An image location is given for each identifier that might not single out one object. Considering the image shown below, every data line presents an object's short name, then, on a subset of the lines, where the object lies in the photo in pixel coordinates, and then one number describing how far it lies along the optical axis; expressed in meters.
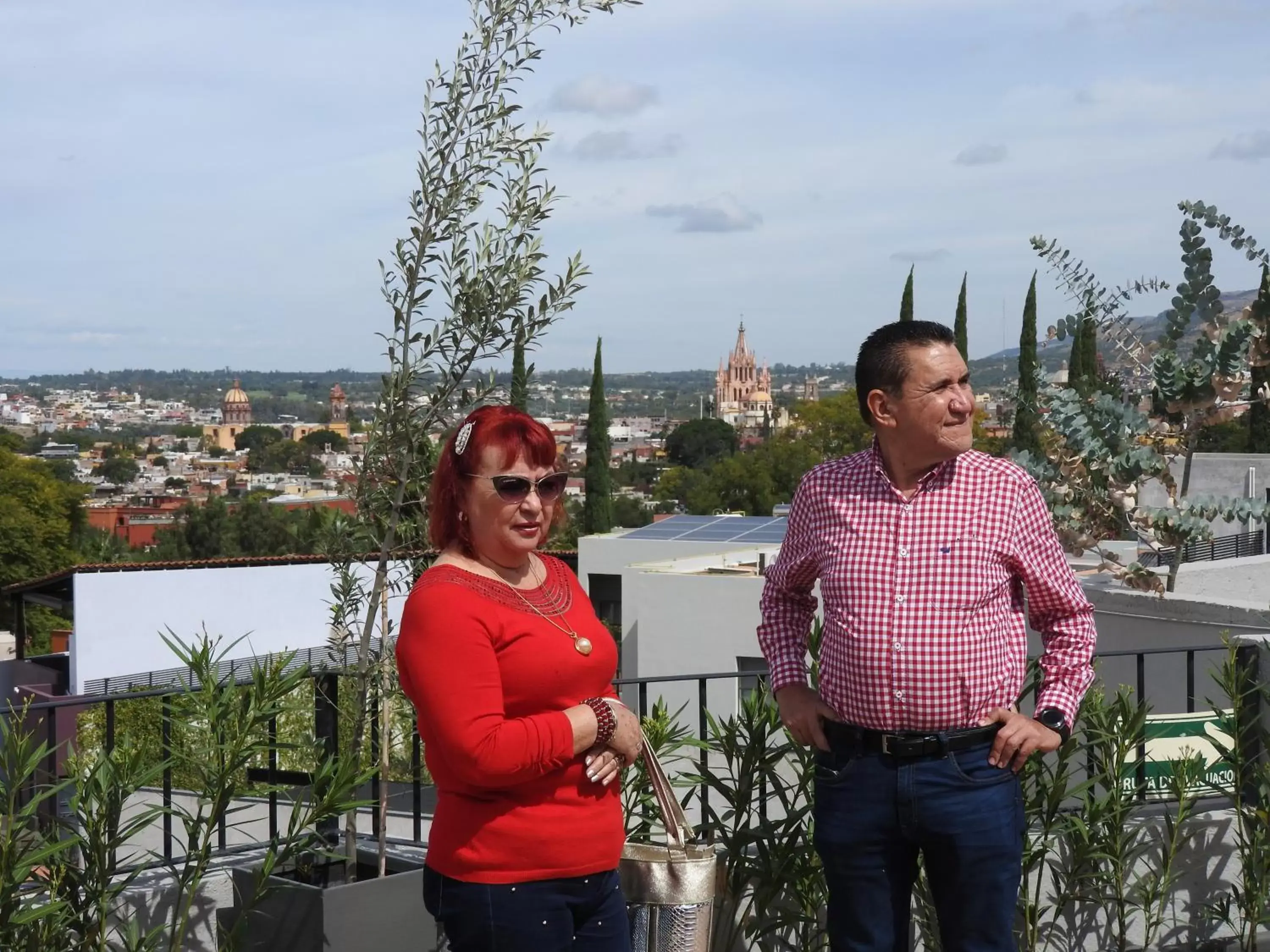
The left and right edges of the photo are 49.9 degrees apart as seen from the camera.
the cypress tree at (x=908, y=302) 42.00
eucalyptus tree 6.67
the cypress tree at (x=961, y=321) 43.99
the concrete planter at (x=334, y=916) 2.91
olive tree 3.24
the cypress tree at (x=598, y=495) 42.09
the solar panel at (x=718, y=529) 27.94
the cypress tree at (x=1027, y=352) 36.88
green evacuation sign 3.79
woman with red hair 2.14
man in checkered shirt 2.44
